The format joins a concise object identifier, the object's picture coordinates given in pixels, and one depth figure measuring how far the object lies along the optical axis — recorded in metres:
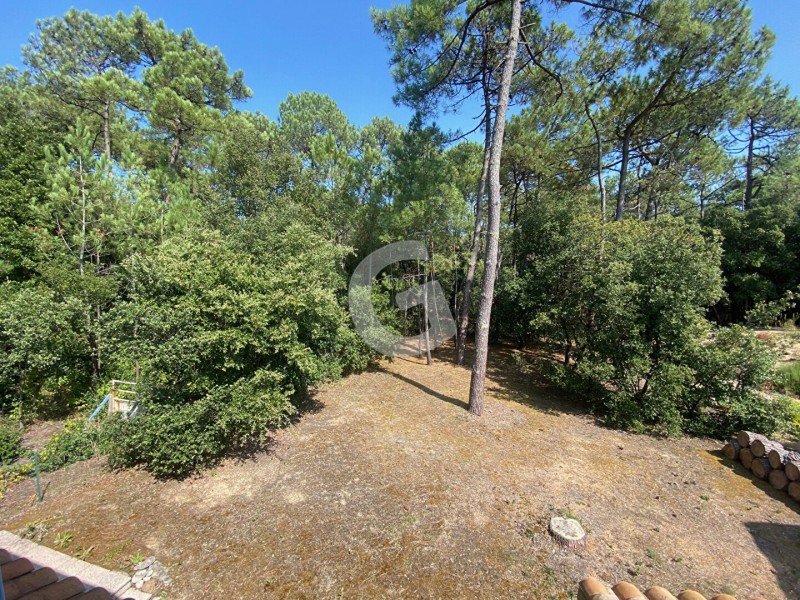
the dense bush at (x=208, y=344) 3.95
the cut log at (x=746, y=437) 4.23
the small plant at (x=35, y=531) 3.01
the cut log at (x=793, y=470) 3.67
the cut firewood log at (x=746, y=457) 4.20
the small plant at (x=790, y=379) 6.16
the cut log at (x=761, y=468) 3.99
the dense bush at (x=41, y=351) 5.31
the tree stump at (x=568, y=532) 2.90
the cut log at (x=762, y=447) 4.04
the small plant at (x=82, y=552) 2.78
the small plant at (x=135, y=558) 2.73
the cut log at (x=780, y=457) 3.85
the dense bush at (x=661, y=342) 4.88
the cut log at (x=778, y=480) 3.78
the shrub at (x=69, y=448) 4.39
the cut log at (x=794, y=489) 3.61
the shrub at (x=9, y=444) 4.62
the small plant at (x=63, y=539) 2.90
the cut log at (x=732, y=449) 4.42
